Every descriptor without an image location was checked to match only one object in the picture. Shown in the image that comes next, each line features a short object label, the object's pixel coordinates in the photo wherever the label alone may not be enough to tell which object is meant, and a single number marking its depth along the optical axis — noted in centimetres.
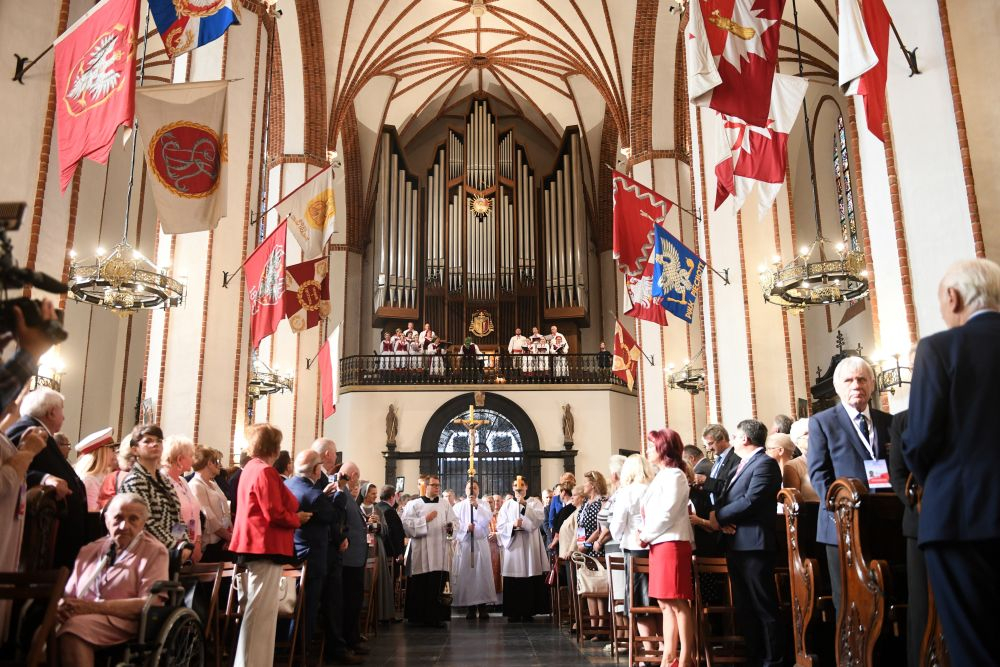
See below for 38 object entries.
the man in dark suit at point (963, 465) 276
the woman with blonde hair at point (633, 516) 621
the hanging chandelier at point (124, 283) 876
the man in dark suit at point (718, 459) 611
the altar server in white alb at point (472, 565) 1087
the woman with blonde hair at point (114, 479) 508
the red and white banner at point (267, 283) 974
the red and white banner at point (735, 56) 688
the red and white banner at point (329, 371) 1088
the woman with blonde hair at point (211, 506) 595
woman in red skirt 510
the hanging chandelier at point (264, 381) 1375
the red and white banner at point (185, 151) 691
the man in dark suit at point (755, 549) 513
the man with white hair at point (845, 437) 446
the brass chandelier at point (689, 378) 1419
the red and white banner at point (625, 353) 1473
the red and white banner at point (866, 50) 631
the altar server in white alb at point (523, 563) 1061
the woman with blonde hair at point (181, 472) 534
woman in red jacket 494
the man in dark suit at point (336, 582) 666
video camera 239
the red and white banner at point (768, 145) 805
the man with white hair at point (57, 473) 417
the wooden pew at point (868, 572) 387
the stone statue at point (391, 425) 1956
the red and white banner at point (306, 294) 1033
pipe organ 2242
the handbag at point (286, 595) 572
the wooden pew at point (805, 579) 470
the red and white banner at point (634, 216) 1072
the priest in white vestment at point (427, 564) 988
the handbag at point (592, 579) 797
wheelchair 388
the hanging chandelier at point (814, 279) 1009
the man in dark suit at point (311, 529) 611
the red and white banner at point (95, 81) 607
